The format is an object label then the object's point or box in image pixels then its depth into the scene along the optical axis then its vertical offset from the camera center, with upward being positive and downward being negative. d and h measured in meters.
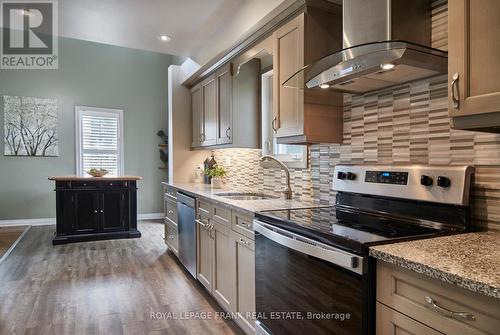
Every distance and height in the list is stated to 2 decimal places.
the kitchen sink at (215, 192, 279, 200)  2.97 -0.30
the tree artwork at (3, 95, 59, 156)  5.83 +0.70
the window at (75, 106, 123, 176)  6.30 +0.49
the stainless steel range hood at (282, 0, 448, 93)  1.39 +0.50
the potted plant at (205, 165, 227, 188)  3.79 -0.13
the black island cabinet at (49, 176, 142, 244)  4.72 -0.67
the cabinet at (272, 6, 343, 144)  2.07 +0.48
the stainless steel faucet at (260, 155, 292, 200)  2.54 -0.16
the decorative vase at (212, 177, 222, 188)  3.76 -0.21
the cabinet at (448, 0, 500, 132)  1.09 +0.35
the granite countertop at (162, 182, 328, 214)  2.07 -0.28
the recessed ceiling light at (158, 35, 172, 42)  3.77 +1.48
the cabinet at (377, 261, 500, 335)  0.85 -0.42
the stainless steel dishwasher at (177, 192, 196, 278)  3.06 -0.67
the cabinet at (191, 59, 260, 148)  3.29 +0.59
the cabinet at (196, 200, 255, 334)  2.05 -0.71
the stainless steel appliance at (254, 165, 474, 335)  1.21 -0.32
